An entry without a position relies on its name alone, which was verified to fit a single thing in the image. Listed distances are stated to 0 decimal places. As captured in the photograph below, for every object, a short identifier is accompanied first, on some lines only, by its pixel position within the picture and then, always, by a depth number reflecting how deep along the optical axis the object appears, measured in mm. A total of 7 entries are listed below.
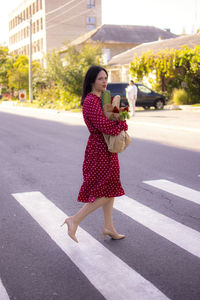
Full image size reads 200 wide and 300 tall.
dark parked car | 29109
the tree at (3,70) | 59219
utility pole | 39531
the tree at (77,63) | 30672
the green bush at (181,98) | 31078
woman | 4348
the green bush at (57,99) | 30844
